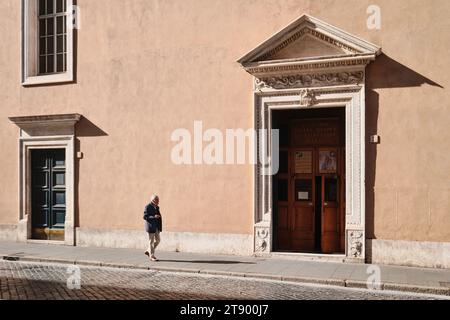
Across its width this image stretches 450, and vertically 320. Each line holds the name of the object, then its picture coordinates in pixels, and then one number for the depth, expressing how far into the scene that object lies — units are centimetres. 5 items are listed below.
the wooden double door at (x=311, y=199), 1270
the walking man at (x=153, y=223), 1195
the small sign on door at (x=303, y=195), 1302
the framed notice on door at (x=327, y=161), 1284
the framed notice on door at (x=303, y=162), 1304
